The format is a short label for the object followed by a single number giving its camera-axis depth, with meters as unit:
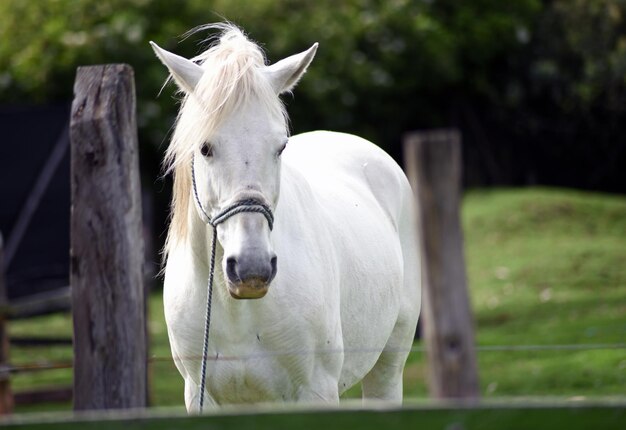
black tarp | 23.17
